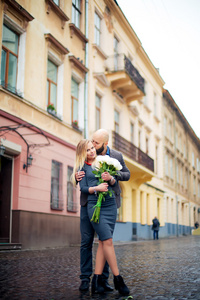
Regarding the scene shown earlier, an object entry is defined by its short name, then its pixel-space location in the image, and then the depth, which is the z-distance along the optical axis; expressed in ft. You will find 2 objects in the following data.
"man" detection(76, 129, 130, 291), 15.34
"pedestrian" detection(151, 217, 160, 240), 86.33
